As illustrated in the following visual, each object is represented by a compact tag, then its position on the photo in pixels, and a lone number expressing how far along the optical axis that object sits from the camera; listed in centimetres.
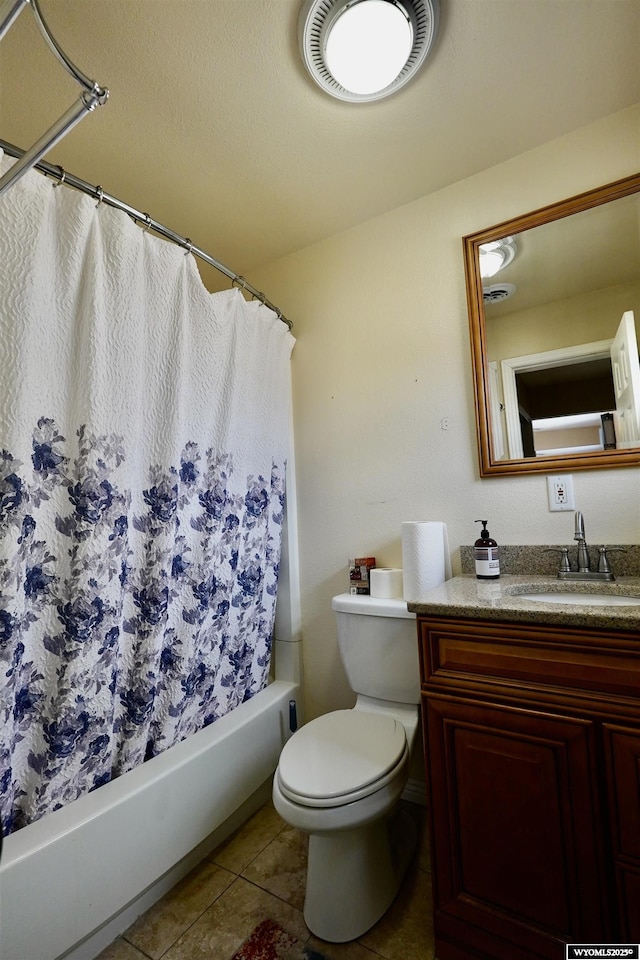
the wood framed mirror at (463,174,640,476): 133
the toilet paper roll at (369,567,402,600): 151
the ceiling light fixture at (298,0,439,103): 104
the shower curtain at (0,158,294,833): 98
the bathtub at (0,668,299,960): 93
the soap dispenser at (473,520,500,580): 132
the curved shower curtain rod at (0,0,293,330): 73
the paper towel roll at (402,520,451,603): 137
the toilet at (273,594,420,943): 103
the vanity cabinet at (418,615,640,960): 84
